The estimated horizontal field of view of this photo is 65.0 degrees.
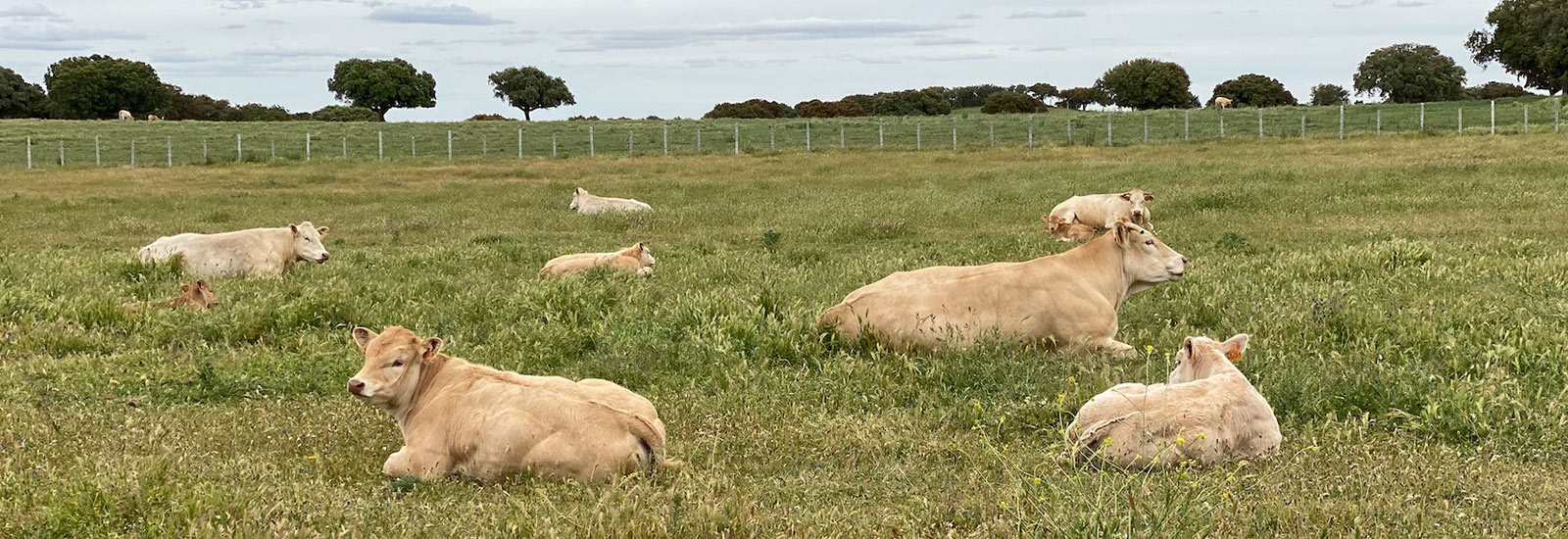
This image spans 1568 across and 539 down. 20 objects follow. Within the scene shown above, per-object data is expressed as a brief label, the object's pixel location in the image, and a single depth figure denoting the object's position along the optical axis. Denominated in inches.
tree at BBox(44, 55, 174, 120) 4205.2
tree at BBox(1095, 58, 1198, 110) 4197.8
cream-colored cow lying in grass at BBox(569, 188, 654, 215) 1114.2
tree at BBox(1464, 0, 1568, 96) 2797.7
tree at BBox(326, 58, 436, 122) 4690.0
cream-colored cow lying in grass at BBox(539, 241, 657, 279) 614.6
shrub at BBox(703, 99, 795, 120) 4050.2
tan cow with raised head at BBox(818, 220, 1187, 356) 372.8
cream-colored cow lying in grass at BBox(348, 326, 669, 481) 250.8
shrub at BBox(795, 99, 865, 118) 3964.1
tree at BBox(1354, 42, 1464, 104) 3786.9
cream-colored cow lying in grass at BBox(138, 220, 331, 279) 662.5
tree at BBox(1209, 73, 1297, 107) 4466.0
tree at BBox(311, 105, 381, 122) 4269.2
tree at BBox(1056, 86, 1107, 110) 5231.3
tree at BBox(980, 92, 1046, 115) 4207.7
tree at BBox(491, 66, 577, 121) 5068.9
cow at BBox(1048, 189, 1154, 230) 895.1
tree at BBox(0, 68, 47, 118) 4290.4
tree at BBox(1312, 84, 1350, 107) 5226.4
